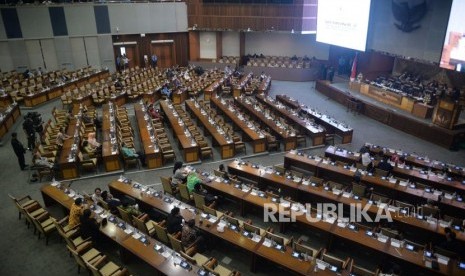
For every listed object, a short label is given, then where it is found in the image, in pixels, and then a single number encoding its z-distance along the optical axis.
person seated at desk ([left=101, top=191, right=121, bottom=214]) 8.33
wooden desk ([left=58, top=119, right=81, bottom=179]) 10.98
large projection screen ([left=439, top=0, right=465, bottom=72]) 13.48
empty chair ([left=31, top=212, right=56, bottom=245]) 8.01
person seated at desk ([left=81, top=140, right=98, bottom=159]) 11.80
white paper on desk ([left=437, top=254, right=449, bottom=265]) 6.48
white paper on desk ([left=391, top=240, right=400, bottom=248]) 6.98
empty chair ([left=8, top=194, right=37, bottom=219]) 8.45
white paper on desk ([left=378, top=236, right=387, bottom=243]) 7.11
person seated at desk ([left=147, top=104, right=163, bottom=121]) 15.32
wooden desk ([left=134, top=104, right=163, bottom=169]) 11.78
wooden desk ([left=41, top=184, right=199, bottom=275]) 6.34
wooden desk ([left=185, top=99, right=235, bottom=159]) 12.57
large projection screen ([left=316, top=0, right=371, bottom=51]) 18.33
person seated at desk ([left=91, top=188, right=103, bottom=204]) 8.78
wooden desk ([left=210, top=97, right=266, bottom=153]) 13.01
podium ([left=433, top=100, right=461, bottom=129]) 13.26
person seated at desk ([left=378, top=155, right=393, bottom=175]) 10.29
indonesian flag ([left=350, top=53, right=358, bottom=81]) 20.69
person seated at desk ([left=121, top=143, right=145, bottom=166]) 11.62
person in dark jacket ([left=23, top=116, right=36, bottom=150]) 12.68
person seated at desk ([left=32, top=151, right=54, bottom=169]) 10.80
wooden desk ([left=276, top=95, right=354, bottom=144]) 13.95
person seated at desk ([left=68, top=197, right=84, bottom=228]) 7.73
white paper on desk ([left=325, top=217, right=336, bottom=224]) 7.78
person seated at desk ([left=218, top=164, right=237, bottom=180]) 9.93
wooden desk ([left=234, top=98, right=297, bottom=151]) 13.29
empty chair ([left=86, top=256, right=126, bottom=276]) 6.48
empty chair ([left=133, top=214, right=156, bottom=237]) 7.75
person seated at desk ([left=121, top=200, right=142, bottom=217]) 8.23
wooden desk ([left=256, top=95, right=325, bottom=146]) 13.69
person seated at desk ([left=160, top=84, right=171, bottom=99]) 19.38
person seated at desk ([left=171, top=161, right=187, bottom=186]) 9.75
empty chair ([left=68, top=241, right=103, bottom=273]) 6.62
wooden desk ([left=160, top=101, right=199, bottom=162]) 12.20
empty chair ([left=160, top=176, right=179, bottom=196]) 9.82
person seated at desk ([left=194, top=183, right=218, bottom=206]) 9.03
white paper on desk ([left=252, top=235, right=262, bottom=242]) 7.20
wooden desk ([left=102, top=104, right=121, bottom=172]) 11.43
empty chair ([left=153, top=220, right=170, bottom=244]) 7.46
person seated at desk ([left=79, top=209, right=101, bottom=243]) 7.32
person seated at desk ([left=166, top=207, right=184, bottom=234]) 7.39
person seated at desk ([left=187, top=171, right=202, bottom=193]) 9.29
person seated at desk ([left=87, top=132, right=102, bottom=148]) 11.98
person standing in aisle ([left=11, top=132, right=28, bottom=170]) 11.14
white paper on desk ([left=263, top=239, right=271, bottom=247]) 7.04
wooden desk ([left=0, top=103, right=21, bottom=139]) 14.13
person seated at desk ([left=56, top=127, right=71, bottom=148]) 12.09
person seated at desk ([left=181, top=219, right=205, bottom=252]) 7.42
